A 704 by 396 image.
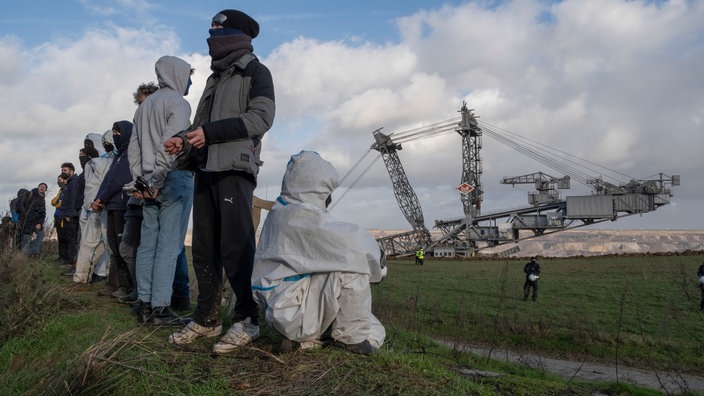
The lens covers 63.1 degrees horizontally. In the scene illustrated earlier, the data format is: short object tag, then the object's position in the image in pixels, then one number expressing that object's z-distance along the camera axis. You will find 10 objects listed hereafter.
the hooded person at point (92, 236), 7.85
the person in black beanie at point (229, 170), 3.78
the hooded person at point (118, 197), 6.20
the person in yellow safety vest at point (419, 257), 38.59
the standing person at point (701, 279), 14.63
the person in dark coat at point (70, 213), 10.47
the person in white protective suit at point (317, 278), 3.37
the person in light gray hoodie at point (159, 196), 4.70
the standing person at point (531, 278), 17.77
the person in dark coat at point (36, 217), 12.31
